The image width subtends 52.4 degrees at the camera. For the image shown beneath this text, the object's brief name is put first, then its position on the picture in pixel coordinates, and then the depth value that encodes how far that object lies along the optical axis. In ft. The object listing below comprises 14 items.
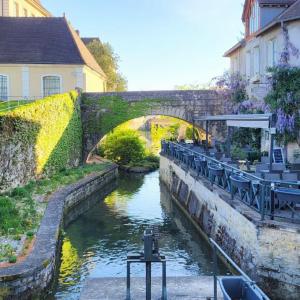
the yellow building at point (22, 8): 79.89
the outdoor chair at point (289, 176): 25.07
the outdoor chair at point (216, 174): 28.00
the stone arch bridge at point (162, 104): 59.98
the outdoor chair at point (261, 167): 28.46
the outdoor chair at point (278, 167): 27.50
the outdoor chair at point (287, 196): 19.22
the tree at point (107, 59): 97.59
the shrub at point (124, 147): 71.46
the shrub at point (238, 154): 43.22
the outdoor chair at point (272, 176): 24.68
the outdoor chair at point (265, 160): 33.68
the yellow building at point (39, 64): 64.09
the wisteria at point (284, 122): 38.17
